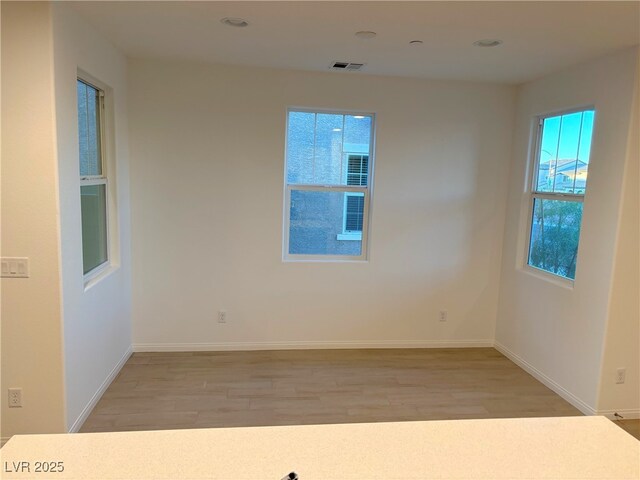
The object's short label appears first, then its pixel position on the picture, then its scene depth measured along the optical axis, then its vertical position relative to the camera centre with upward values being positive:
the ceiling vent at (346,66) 3.72 +0.96
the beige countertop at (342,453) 1.14 -0.71
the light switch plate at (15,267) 2.54 -0.52
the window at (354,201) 4.32 -0.16
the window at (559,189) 3.55 +0.01
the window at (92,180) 3.05 -0.04
